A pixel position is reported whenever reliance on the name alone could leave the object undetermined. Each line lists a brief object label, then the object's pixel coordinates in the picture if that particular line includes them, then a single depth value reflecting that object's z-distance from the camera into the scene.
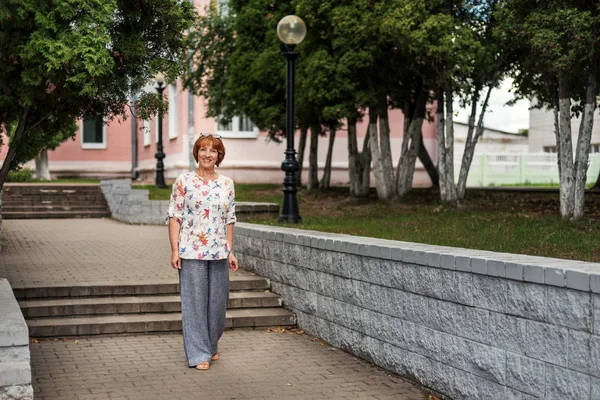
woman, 8.20
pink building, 33.34
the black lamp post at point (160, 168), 27.89
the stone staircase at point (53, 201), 24.72
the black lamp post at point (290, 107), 14.59
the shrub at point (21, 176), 33.38
